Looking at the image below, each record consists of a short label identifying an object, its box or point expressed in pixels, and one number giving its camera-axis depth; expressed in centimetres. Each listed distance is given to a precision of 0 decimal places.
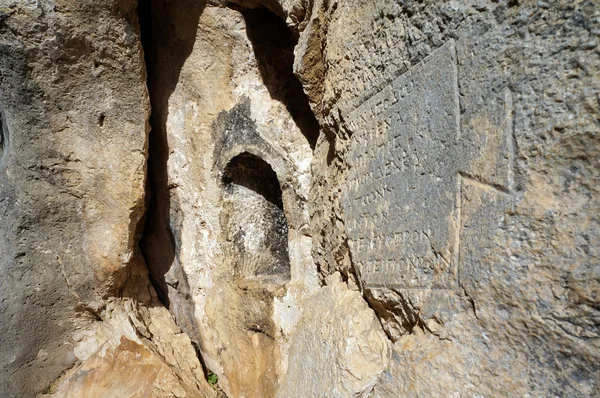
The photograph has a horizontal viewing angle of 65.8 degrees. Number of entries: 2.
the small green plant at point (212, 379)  304
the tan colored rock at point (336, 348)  167
